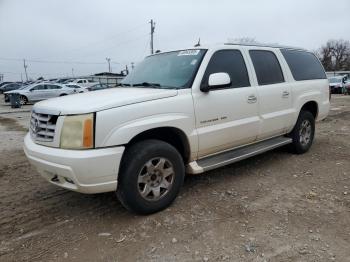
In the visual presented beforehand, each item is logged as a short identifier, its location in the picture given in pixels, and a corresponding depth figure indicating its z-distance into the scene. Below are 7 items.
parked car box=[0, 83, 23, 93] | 48.03
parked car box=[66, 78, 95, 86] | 38.17
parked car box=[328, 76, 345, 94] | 28.39
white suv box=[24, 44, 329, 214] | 3.28
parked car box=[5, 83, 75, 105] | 25.05
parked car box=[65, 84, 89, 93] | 27.97
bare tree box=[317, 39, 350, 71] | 74.25
